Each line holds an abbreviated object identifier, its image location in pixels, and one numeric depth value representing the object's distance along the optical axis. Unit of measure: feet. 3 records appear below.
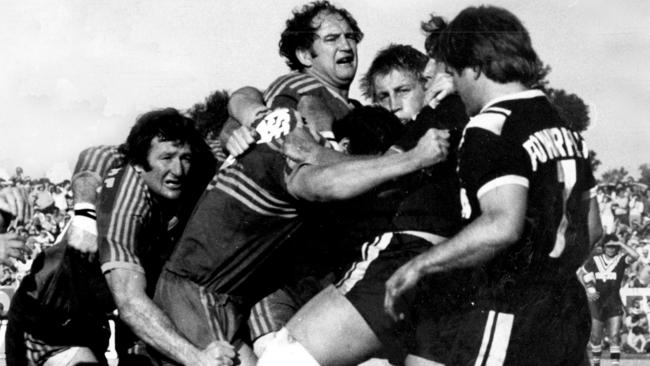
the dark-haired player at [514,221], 12.97
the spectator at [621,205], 27.99
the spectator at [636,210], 30.59
